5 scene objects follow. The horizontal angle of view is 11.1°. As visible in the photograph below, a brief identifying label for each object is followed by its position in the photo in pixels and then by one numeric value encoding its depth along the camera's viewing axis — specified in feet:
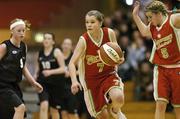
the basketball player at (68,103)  62.72
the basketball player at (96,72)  46.84
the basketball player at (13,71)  46.96
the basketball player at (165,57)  45.27
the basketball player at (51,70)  61.36
